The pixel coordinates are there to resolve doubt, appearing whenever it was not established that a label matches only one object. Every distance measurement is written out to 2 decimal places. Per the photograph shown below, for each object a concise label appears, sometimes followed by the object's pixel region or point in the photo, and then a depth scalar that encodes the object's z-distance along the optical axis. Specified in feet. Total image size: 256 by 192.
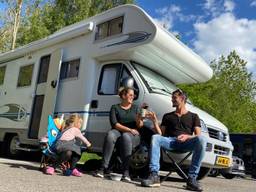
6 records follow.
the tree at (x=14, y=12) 44.05
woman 11.03
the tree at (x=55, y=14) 43.87
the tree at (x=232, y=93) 51.58
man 10.15
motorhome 12.66
